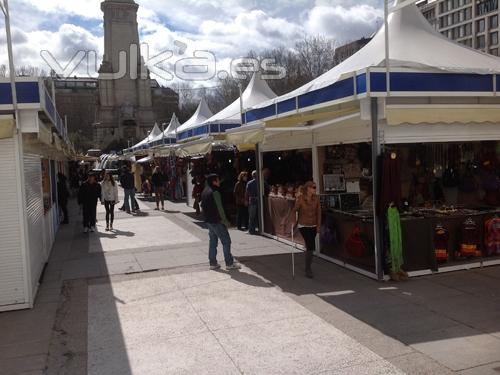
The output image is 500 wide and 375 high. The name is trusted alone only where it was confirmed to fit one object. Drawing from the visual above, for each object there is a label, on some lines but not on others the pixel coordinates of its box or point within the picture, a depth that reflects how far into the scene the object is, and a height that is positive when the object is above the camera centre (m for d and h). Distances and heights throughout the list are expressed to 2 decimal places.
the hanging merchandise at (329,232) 9.20 -1.27
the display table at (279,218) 11.09 -1.23
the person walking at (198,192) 17.42 -0.83
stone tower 65.46 +11.05
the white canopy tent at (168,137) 27.82 +1.83
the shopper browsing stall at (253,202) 12.91 -0.92
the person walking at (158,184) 20.45 -0.58
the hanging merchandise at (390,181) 7.62 -0.30
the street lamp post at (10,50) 6.96 +1.75
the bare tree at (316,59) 46.38 +9.67
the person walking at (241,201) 13.59 -0.93
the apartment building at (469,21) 88.19 +25.48
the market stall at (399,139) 7.65 +0.38
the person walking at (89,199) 14.28 -0.76
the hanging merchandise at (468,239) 8.30 -1.33
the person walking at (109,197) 15.16 -0.77
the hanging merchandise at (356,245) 8.18 -1.35
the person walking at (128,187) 18.70 -0.61
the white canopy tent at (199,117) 23.20 +2.58
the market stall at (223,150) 15.31 +0.55
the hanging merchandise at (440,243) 8.11 -1.35
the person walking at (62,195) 16.16 -0.72
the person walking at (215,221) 9.05 -0.97
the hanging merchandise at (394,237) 7.71 -1.16
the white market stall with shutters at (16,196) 7.15 -0.30
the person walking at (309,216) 8.27 -0.86
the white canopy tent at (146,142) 36.86 +2.05
